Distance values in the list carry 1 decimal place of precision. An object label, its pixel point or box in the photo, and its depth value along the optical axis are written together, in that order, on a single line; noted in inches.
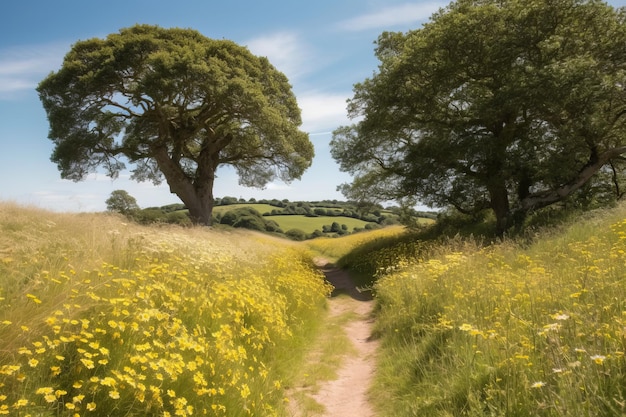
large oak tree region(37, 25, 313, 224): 713.6
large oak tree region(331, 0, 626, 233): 524.4
